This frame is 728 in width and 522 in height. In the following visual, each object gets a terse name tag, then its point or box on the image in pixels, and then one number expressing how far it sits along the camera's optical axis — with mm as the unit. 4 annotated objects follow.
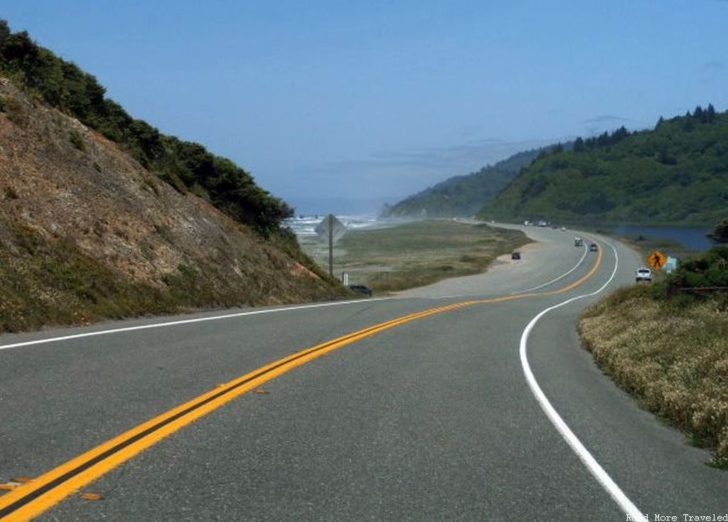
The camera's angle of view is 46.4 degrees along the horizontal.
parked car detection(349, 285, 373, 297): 52428
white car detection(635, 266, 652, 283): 74938
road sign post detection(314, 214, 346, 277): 47312
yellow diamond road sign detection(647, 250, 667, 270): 47878
